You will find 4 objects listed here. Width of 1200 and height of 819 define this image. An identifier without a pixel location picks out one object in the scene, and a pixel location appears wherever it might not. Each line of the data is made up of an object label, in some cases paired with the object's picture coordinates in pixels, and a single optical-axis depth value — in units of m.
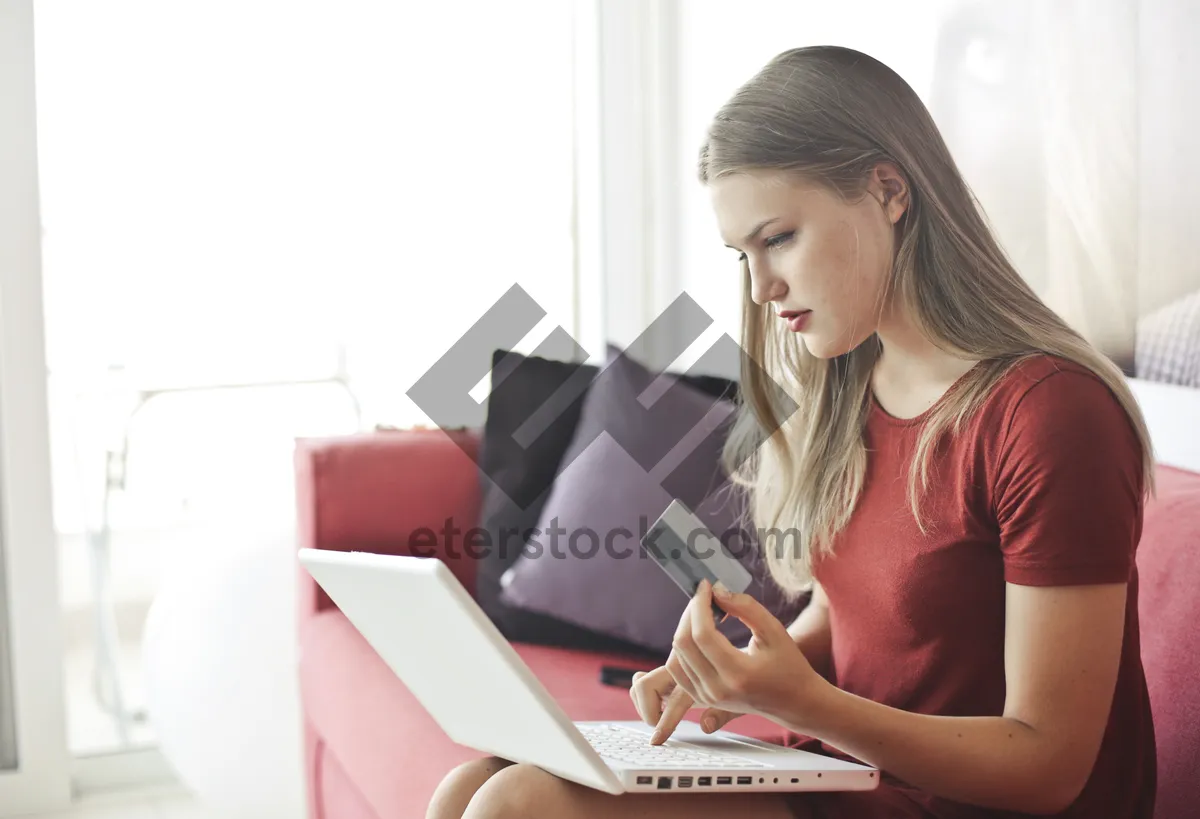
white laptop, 2.38
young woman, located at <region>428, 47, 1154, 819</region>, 2.44
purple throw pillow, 3.35
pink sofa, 2.66
